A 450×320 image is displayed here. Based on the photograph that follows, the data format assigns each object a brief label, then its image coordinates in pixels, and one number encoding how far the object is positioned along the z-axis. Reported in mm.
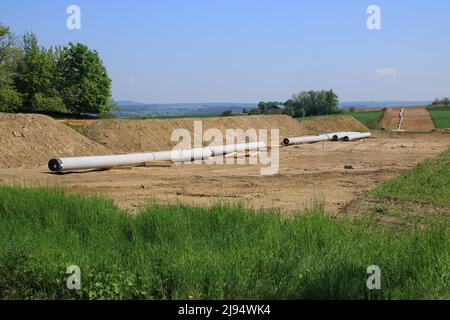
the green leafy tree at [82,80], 56469
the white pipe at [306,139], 32688
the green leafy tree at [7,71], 44375
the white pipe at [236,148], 24828
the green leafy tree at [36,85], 51281
